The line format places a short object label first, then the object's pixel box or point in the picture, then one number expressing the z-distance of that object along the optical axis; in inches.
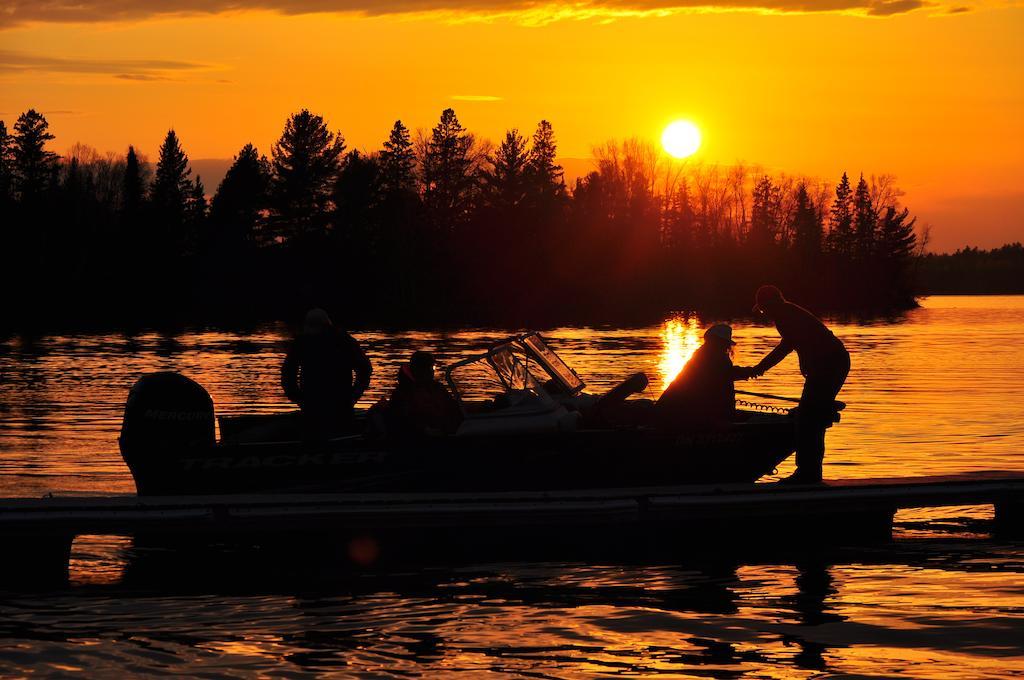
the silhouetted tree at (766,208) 6082.7
